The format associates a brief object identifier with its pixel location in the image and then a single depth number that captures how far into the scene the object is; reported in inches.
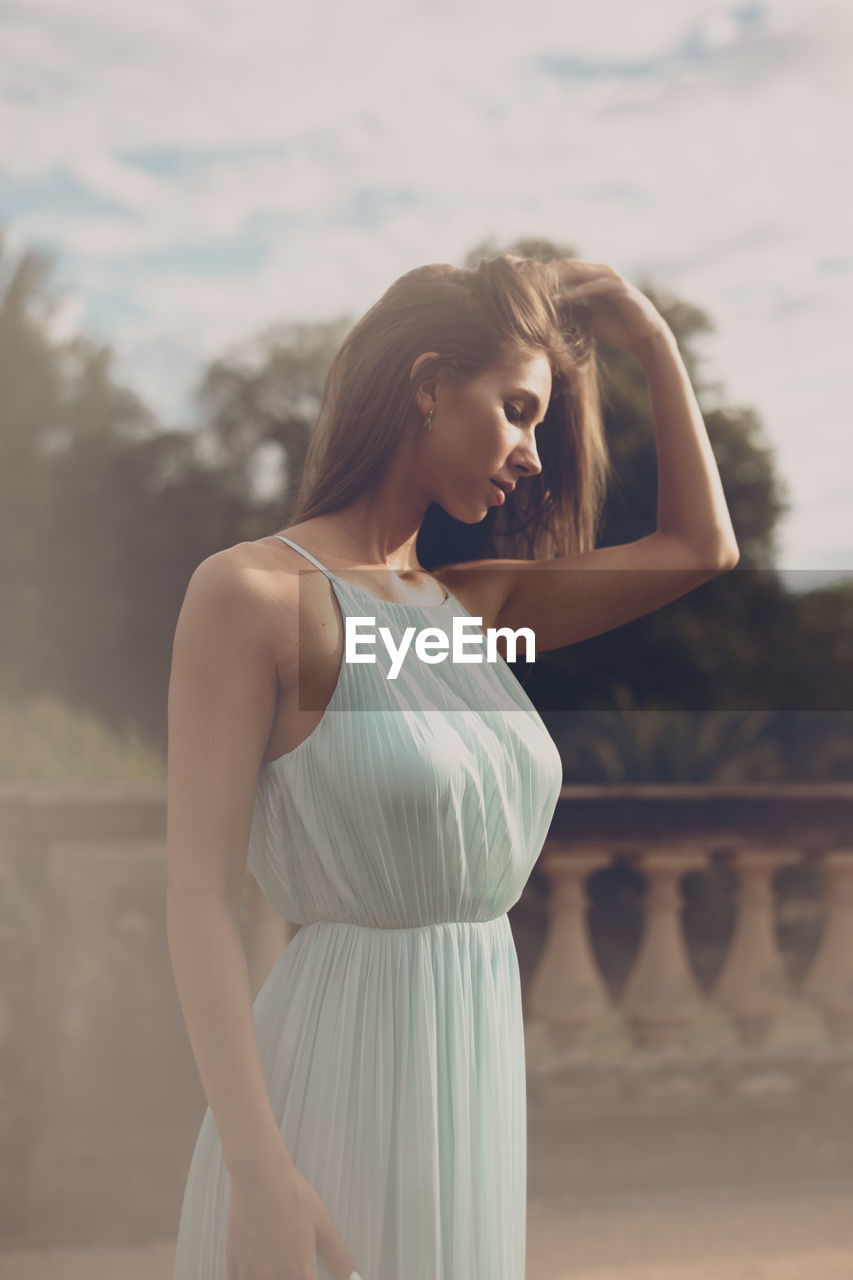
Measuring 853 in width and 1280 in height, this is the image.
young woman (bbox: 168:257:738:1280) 53.1
